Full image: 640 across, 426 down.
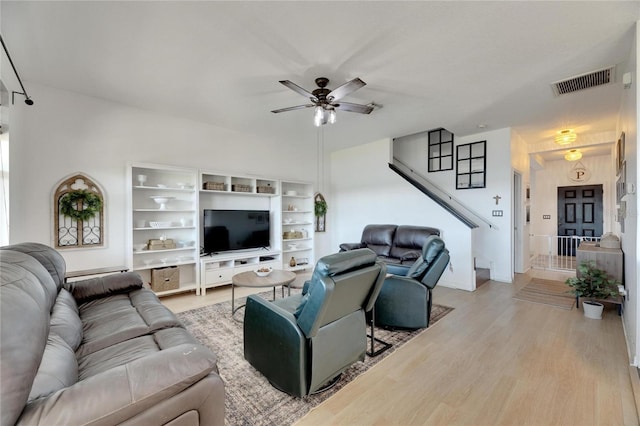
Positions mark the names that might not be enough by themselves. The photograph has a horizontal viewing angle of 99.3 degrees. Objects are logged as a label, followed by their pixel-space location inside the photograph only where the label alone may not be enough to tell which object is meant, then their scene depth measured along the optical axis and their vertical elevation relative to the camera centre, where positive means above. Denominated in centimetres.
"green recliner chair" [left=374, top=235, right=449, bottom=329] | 284 -86
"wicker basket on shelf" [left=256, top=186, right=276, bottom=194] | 519 +44
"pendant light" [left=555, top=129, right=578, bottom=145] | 464 +131
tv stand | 429 -90
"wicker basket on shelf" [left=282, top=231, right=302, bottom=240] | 562 -48
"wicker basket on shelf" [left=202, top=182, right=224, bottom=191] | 452 +44
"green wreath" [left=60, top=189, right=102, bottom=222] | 336 +10
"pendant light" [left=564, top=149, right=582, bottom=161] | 549 +118
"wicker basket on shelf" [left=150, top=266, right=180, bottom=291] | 388 -97
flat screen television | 451 -32
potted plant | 322 -91
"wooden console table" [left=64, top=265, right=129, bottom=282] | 319 -73
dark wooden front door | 686 -3
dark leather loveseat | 443 -58
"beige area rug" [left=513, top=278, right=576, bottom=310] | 374 -123
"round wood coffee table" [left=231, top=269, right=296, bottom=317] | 304 -79
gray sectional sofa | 83 -64
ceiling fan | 276 +126
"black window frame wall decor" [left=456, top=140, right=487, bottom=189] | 528 +95
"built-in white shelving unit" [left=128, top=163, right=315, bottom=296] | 401 -8
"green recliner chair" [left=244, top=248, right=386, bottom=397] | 172 -81
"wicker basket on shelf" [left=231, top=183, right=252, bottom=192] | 487 +44
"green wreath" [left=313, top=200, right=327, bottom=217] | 621 +9
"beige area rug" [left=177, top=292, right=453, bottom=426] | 175 -129
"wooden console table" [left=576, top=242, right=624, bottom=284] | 342 -60
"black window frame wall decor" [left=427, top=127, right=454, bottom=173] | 588 +138
